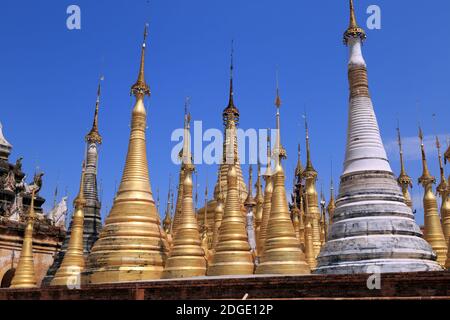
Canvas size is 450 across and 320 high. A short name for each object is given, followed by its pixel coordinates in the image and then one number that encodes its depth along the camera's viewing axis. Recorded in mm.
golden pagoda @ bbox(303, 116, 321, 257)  30406
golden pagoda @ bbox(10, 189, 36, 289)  26266
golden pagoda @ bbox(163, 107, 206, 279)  20119
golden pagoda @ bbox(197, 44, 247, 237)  29923
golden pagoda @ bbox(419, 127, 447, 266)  24016
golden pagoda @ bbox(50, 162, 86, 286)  23375
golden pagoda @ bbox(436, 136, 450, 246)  26952
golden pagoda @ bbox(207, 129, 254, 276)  20531
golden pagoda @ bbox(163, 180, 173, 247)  35738
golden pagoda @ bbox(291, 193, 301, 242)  31278
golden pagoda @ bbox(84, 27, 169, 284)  19406
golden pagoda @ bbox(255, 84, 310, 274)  19172
